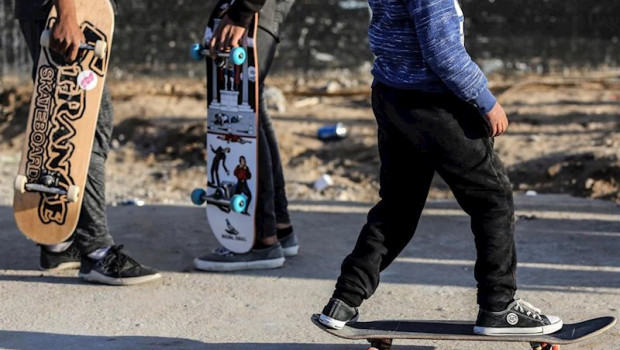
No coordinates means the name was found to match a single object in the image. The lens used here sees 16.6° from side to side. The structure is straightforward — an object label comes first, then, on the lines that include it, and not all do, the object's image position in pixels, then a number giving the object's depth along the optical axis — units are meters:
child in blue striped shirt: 7.11
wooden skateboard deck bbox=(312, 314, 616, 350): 7.51
